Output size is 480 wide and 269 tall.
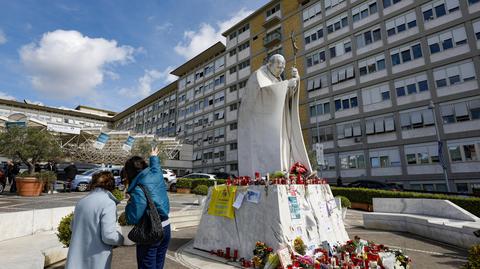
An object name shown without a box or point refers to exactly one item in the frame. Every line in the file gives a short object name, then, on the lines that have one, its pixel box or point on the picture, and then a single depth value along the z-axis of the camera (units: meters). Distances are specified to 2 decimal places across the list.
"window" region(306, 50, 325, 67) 33.89
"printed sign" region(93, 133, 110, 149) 30.72
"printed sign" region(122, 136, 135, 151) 33.03
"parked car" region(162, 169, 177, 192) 26.05
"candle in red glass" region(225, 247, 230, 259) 6.21
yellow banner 6.48
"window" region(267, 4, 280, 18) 40.59
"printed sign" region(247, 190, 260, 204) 6.05
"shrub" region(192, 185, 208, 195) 17.00
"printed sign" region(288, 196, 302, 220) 5.83
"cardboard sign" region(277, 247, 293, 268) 4.91
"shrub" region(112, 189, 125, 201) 9.86
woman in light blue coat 2.85
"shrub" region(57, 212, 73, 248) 5.32
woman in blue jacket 3.22
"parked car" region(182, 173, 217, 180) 26.81
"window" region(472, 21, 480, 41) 23.19
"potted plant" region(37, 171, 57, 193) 16.43
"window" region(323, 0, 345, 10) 32.99
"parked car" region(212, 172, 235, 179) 29.42
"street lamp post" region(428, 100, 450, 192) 22.30
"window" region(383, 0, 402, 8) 28.14
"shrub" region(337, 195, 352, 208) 12.34
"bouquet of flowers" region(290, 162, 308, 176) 7.10
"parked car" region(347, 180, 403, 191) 19.84
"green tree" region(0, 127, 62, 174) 16.11
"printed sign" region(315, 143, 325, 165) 21.13
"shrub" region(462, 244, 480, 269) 3.42
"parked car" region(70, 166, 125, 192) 20.78
